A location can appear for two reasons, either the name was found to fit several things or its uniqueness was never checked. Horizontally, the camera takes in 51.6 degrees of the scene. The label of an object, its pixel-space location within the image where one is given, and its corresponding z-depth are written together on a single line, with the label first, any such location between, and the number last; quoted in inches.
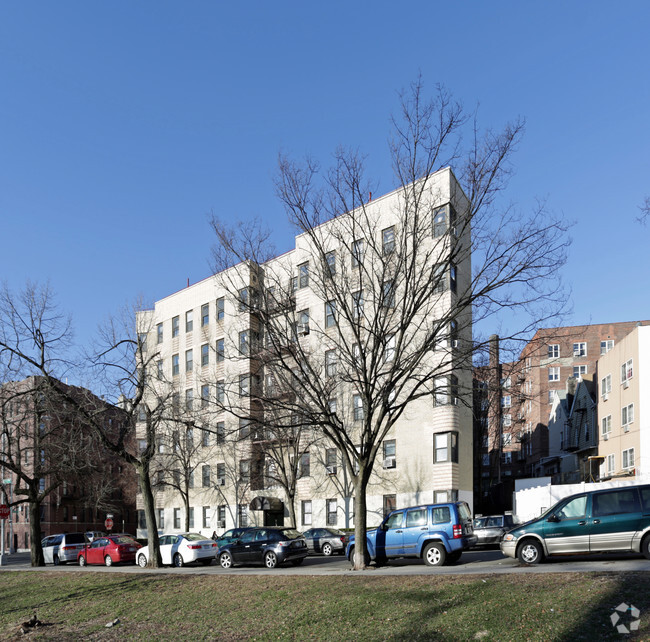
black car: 940.6
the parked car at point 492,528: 1128.8
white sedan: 1071.6
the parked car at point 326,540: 1216.8
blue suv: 770.8
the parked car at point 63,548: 1348.4
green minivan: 624.7
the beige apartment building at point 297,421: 836.6
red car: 1202.6
